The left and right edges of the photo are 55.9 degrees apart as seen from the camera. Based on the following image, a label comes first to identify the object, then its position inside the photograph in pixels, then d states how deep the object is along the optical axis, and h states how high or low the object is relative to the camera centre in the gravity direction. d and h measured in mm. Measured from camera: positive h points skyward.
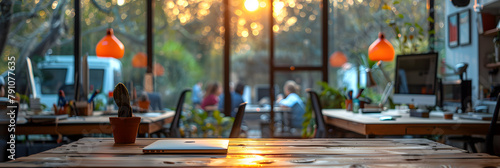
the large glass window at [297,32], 6656 +767
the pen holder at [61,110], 4199 -196
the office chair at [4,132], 2625 -244
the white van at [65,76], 6188 +162
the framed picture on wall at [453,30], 5941 +702
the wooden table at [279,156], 1429 -235
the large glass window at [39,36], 6082 +687
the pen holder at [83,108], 4434 -189
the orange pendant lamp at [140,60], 6508 +379
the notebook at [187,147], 1617 -209
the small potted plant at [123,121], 1899 -134
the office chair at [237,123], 2887 -223
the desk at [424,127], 3525 -315
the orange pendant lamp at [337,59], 6652 +378
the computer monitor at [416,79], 4202 +57
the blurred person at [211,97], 7113 -153
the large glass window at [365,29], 6379 +783
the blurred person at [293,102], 6480 -218
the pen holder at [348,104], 5125 -200
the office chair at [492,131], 3453 -346
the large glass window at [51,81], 6203 +95
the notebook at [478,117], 3688 -255
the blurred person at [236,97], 6625 -146
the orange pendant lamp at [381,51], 5043 +374
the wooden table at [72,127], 3648 -306
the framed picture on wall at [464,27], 5641 +699
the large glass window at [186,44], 6582 +613
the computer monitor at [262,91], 6688 -67
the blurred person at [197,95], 6723 -115
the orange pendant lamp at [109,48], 4684 +397
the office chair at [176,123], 4173 -322
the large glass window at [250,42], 6621 +628
